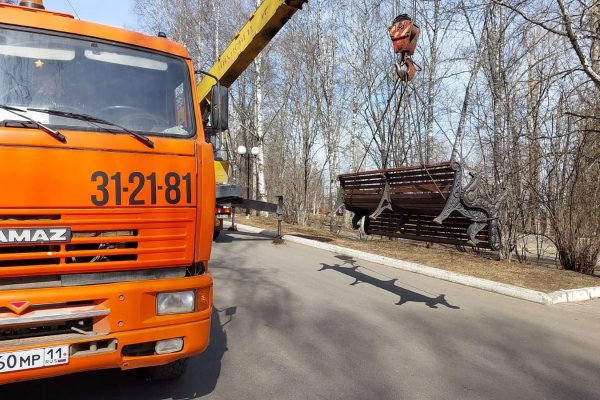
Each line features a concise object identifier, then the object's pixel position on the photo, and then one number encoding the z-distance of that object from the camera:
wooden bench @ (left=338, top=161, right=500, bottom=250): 5.76
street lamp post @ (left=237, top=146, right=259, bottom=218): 18.76
